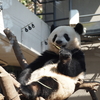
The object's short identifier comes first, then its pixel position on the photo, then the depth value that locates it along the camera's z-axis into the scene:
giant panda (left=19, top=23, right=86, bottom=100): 5.01
